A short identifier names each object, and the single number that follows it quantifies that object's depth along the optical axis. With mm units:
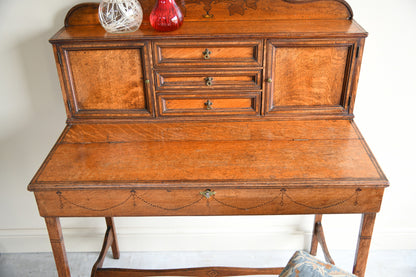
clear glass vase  1911
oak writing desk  1721
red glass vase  1901
